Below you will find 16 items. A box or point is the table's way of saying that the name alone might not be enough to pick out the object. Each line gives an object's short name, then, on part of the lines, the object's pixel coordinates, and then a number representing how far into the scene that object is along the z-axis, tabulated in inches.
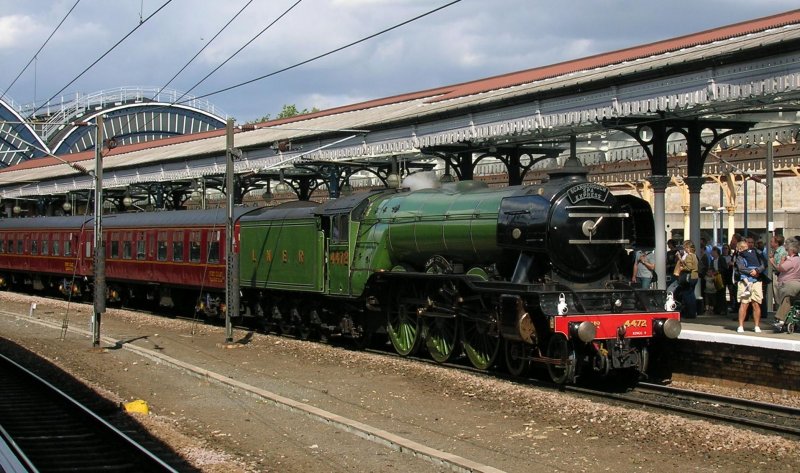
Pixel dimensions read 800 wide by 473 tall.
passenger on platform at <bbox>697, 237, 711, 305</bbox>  677.9
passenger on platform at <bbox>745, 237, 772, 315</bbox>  554.9
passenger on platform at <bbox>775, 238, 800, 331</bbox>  536.1
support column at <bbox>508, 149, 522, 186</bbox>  834.8
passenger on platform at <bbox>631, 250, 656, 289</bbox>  637.3
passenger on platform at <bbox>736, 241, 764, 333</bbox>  545.3
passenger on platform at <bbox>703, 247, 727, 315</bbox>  673.6
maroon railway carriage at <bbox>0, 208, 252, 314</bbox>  962.1
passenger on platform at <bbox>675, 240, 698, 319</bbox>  639.8
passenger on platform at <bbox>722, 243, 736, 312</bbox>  676.7
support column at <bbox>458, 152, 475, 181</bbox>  877.2
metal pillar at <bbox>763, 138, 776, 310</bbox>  737.9
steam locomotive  513.7
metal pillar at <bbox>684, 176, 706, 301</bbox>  649.0
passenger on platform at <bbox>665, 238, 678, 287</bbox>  681.0
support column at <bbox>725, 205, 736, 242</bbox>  1170.3
